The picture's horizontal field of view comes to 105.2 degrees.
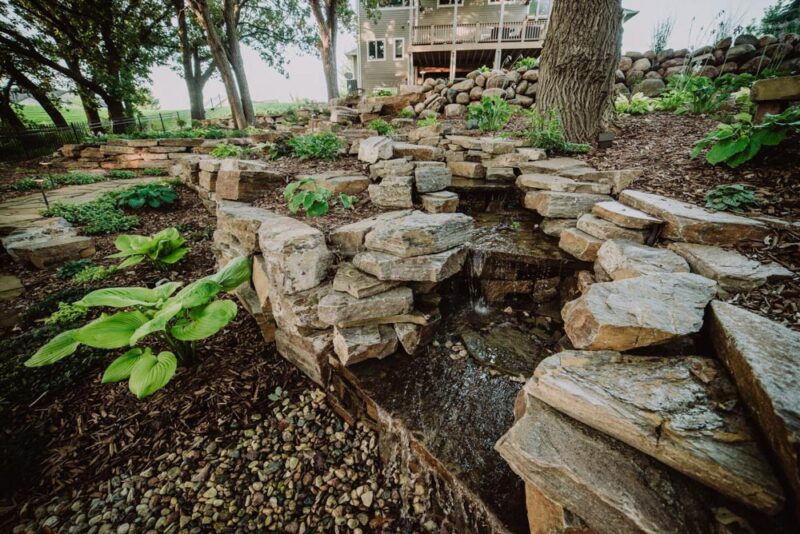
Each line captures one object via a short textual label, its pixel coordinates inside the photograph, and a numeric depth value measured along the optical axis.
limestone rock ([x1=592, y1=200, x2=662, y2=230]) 2.35
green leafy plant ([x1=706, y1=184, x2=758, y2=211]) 2.27
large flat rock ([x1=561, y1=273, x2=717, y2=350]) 1.40
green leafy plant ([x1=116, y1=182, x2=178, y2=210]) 4.61
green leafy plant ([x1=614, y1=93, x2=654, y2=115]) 5.43
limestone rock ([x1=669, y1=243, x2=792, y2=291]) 1.71
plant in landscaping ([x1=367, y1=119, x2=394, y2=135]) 6.16
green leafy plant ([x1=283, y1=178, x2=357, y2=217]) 2.98
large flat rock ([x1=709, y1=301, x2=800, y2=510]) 0.90
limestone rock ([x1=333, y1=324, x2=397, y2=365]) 2.18
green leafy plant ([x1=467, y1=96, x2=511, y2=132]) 5.43
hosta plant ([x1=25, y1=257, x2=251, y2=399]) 1.79
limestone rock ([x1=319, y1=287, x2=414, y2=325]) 2.19
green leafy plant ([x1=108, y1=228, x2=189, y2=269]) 2.92
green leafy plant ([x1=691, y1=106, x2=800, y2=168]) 2.38
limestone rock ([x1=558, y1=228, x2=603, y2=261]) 2.55
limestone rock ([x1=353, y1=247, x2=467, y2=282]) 2.25
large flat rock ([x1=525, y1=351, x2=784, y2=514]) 0.97
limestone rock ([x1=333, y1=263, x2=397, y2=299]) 2.23
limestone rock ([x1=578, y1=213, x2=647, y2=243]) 2.39
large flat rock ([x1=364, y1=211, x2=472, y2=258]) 2.29
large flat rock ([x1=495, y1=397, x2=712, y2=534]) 1.01
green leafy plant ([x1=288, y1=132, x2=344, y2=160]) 4.43
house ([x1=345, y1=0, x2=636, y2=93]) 13.69
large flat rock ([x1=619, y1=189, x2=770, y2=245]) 2.01
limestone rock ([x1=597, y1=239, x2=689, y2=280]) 1.97
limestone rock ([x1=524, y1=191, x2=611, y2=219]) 2.93
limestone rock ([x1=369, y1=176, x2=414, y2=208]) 3.17
